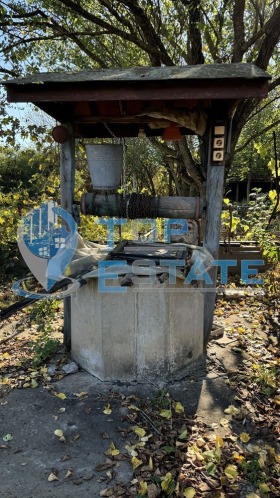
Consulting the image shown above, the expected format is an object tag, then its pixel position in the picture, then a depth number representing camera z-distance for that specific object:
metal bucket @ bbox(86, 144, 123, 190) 3.72
